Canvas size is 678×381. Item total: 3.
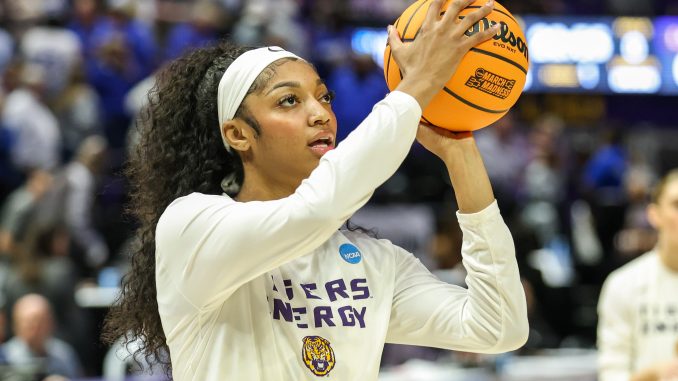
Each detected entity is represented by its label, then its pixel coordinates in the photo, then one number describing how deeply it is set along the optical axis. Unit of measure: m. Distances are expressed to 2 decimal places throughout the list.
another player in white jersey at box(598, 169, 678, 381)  11.50
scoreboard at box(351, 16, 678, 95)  28.09
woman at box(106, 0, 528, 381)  5.06
